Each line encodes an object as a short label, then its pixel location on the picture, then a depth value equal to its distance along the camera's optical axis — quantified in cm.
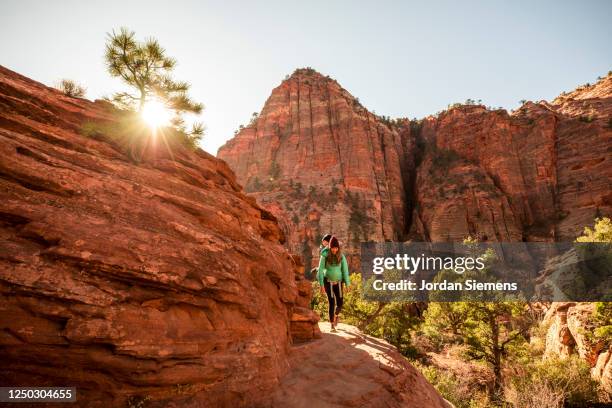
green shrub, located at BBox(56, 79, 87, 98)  1117
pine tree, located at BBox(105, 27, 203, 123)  1058
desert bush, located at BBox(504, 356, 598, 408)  1614
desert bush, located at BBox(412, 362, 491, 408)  1691
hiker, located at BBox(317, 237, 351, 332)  945
